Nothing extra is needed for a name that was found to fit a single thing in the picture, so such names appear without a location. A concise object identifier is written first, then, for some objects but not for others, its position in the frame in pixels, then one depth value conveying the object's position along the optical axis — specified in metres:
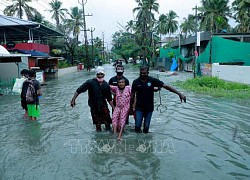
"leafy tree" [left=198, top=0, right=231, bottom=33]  38.68
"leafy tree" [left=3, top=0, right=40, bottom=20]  39.69
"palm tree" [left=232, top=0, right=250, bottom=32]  30.84
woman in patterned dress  6.01
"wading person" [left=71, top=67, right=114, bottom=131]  6.11
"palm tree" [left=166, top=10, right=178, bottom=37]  56.41
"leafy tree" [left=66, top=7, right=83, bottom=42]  55.41
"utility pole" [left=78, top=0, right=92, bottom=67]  44.90
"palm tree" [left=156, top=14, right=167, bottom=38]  56.19
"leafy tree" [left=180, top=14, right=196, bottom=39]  56.73
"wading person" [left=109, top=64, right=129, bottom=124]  6.51
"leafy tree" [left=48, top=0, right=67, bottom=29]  52.16
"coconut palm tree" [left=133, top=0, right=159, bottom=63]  46.50
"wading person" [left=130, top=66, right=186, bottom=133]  5.81
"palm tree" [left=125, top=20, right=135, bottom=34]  62.61
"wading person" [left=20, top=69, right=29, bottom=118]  7.64
